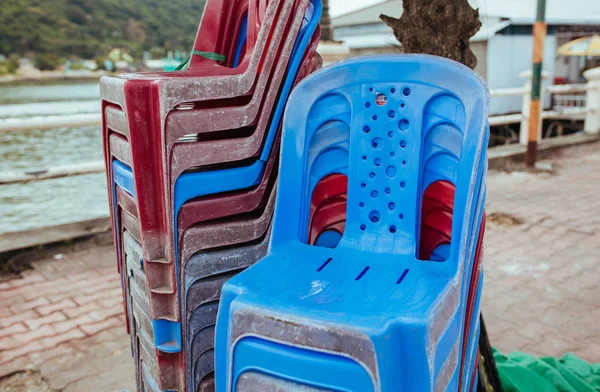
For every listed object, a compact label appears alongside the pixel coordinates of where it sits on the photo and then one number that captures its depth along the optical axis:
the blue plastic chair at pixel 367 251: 0.93
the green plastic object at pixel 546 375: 2.00
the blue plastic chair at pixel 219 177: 1.32
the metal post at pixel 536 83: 6.01
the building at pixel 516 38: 13.56
